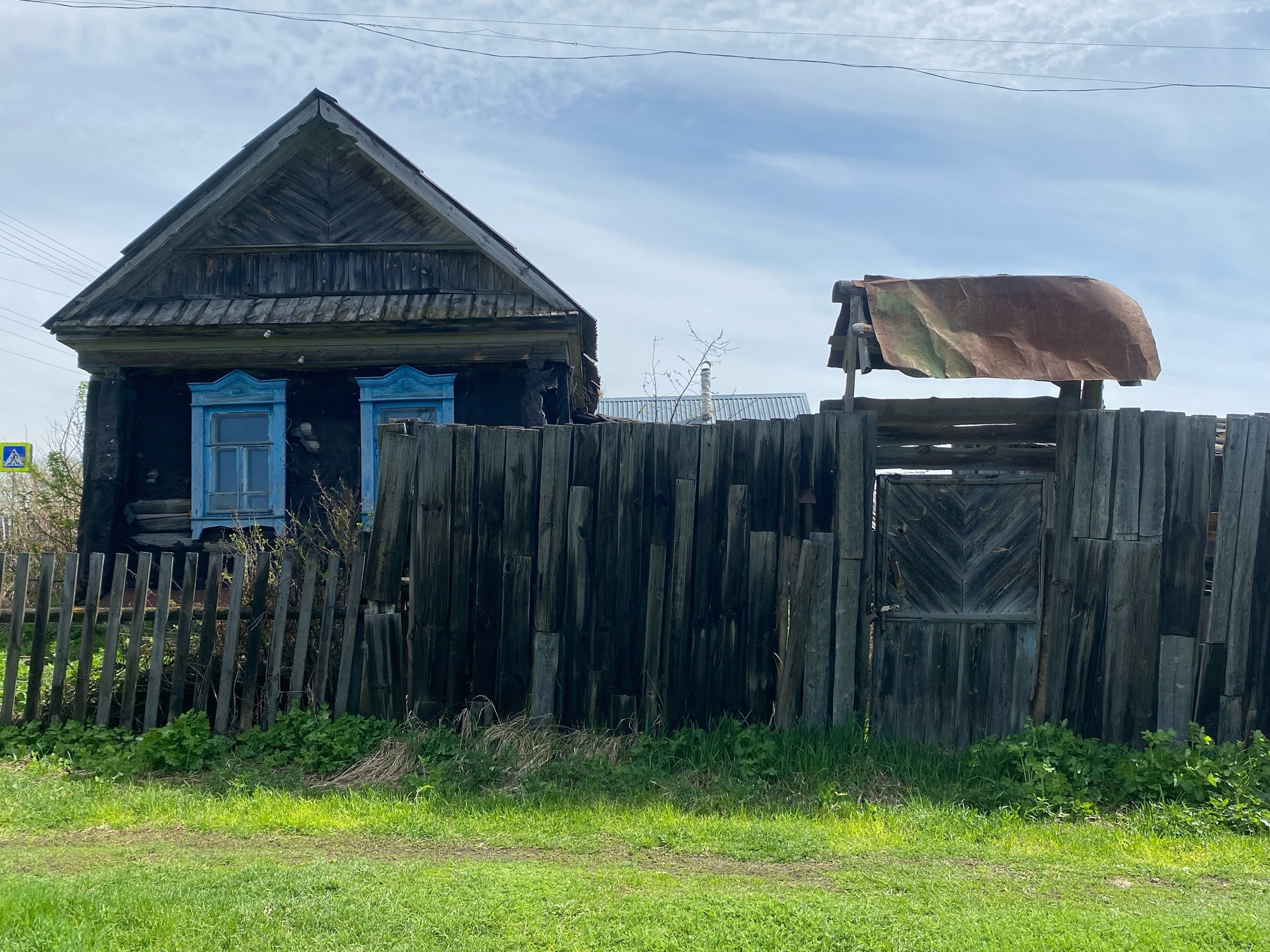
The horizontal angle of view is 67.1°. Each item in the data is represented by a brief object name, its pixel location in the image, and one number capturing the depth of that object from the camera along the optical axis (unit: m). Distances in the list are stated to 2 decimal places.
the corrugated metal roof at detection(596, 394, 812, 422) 29.36
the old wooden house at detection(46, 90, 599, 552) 11.06
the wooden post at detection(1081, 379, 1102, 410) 6.06
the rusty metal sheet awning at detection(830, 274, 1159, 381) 5.92
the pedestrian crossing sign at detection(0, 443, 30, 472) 14.11
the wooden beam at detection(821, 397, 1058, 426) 6.08
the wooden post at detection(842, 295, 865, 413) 6.10
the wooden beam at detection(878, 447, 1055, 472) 6.15
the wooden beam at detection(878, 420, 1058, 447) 6.14
